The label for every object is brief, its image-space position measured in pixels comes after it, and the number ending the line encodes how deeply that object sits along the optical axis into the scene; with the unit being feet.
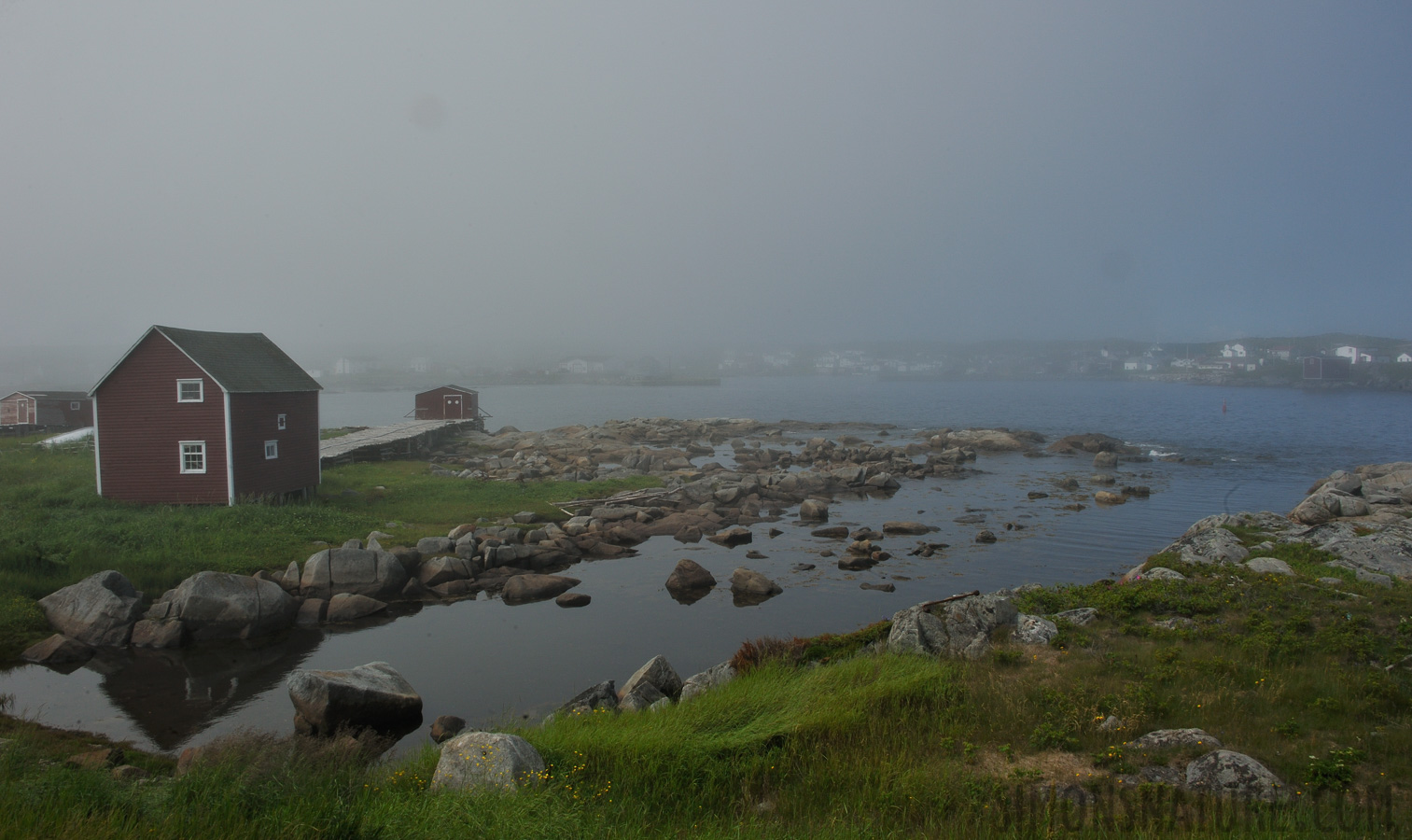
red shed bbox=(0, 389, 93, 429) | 205.67
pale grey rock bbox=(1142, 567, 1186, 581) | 58.95
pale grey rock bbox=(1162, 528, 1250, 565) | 67.92
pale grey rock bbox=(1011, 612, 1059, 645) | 46.50
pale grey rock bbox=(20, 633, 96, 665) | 62.49
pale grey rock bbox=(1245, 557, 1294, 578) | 59.08
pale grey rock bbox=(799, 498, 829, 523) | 128.47
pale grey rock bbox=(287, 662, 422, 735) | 48.06
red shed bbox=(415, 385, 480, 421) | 246.88
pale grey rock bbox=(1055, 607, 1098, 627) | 49.70
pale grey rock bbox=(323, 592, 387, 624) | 75.41
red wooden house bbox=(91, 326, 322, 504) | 99.76
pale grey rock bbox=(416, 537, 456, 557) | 92.48
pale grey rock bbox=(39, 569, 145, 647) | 65.82
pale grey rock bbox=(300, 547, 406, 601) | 78.69
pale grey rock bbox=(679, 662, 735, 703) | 46.30
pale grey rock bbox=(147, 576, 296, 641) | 68.74
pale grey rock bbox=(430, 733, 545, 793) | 30.04
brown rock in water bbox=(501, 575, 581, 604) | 84.79
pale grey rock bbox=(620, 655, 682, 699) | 50.12
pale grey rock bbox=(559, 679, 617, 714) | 48.09
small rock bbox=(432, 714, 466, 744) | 51.39
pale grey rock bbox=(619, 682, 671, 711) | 46.34
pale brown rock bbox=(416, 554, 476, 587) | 85.35
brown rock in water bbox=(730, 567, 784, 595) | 87.10
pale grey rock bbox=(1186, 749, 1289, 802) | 28.27
